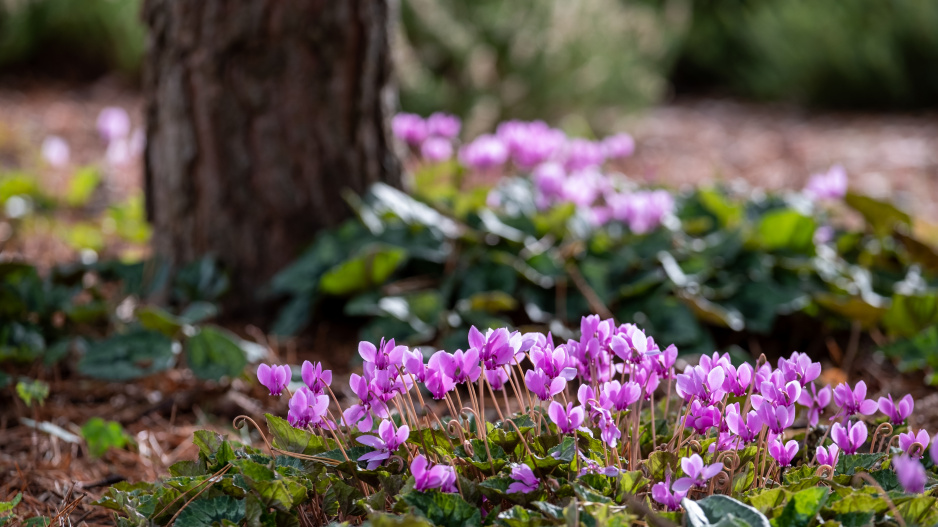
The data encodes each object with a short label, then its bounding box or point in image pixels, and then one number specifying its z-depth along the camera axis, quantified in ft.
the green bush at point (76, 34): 21.43
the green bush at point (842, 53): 23.85
